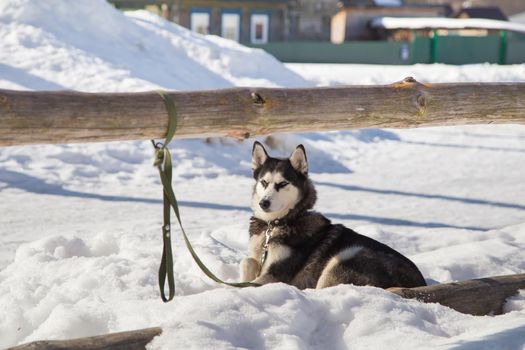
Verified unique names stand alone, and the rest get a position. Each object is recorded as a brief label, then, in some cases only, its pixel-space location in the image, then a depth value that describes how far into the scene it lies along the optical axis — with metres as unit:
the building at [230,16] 74.48
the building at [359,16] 89.78
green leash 7.88
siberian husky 9.94
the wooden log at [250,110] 7.65
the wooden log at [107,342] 6.54
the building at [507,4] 145.59
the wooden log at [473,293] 9.00
